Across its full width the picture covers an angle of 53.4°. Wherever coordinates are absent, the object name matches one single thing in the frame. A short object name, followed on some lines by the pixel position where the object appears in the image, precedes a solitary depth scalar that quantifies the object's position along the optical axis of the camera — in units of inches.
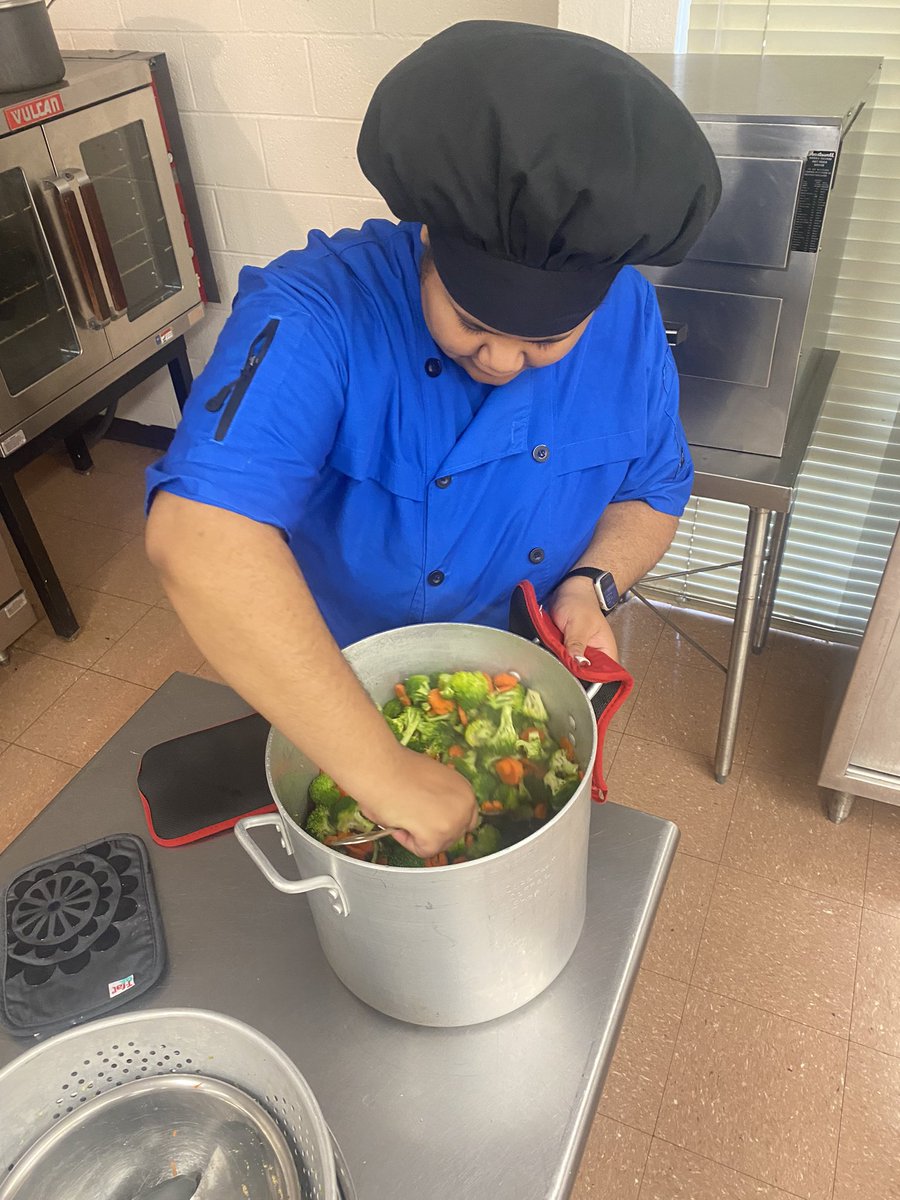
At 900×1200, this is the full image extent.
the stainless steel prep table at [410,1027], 26.6
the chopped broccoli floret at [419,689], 32.0
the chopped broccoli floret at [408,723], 31.8
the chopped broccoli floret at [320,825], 28.8
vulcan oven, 76.8
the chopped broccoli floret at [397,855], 28.0
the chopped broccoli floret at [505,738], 30.7
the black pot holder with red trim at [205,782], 35.7
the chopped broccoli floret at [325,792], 29.8
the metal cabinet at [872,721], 58.9
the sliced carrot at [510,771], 30.3
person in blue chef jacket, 24.7
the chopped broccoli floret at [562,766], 29.0
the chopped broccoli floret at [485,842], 28.1
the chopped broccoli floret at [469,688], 31.3
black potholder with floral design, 30.4
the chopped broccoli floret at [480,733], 31.1
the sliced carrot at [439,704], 31.7
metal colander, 23.8
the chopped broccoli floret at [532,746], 30.5
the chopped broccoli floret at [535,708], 31.2
